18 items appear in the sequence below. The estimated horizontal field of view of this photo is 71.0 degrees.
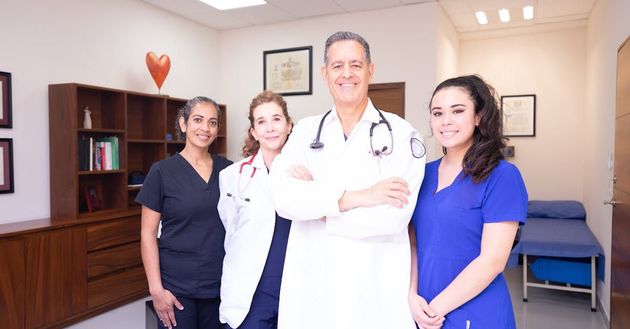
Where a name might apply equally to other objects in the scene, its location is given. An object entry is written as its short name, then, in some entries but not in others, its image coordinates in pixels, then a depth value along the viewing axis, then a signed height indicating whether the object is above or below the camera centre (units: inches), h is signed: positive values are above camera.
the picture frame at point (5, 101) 132.3 +14.6
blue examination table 151.9 -38.8
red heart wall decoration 174.0 +33.0
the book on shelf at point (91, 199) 150.9 -17.0
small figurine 150.1 +9.7
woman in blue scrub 49.7 -8.0
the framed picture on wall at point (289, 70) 211.5 +38.7
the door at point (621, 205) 107.0 -13.9
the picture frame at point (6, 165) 132.8 -4.8
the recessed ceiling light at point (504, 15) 201.3 +63.4
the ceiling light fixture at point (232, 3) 185.6 +62.3
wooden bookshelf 141.8 +2.7
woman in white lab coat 63.2 -12.6
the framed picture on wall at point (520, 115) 239.9 +19.3
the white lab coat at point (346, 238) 51.2 -10.8
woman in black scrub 71.7 -15.6
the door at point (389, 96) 193.6 +24.0
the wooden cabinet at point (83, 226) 118.6 -22.8
